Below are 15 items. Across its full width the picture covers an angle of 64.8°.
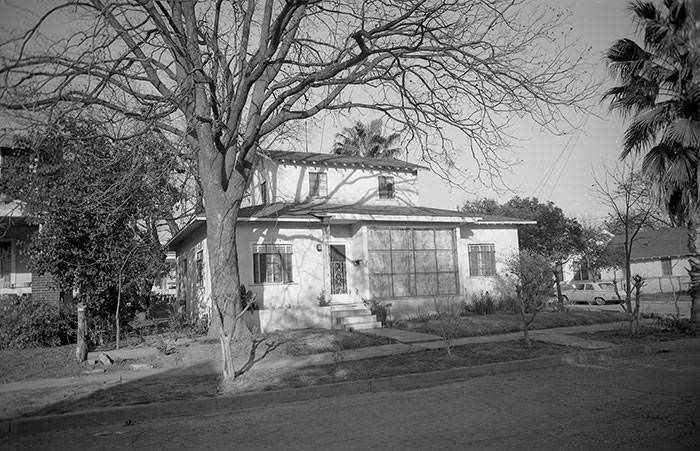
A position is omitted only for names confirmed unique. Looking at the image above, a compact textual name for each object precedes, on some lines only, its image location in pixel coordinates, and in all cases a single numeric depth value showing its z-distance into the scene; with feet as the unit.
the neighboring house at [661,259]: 126.46
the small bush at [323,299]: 59.06
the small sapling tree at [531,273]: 65.87
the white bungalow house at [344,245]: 57.67
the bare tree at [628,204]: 43.75
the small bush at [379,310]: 59.36
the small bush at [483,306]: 65.46
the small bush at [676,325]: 44.71
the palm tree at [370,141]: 137.08
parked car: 104.12
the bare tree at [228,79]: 38.32
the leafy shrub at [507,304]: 67.21
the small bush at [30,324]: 47.06
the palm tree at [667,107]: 48.39
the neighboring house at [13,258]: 67.77
